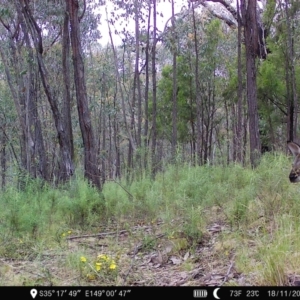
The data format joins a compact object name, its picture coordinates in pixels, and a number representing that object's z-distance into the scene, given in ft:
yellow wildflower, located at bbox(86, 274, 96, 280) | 14.73
